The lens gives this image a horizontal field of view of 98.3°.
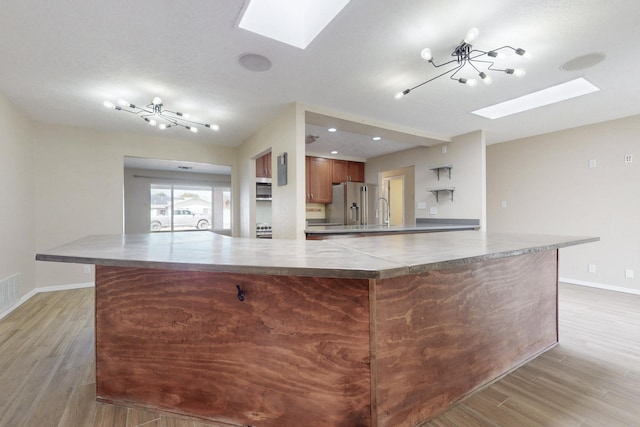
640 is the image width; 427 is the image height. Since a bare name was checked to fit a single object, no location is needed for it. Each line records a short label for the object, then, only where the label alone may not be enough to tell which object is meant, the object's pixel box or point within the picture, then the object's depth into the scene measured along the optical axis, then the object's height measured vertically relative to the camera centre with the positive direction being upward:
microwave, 4.66 +0.36
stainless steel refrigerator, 5.69 +0.16
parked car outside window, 7.34 -0.22
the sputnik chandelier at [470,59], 1.89 +1.17
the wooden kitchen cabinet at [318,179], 5.80 +0.68
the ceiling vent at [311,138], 4.53 +1.21
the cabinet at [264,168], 4.76 +0.76
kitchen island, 1.10 -0.53
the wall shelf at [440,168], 4.52 +0.70
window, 7.30 +0.15
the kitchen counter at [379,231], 3.08 -0.24
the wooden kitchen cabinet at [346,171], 6.16 +0.91
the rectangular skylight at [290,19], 1.83 +1.33
